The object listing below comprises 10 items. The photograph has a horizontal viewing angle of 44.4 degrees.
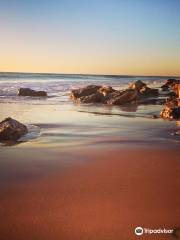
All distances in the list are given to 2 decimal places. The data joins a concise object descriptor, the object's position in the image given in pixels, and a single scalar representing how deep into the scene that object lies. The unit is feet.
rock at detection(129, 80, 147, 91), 28.97
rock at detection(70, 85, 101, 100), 24.68
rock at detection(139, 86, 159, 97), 26.03
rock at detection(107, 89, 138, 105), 20.76
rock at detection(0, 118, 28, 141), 9.71
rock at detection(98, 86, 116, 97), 23.66
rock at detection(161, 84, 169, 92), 34.61
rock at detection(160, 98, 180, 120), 13.94
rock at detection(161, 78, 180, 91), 36.31
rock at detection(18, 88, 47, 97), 25.71
